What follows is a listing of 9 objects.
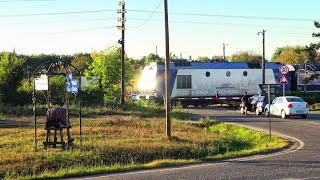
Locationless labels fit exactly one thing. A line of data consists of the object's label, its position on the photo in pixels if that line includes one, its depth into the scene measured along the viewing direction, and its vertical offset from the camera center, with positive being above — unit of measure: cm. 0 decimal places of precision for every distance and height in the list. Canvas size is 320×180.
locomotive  4429 +134
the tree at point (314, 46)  4525 +478
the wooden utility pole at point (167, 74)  1848 +85
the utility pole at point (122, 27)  4008 +637
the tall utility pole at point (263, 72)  4638 +225
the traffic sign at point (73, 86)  1635 +33
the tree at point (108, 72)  4560 +239
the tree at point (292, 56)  8838 +752
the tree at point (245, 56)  10331 +886
